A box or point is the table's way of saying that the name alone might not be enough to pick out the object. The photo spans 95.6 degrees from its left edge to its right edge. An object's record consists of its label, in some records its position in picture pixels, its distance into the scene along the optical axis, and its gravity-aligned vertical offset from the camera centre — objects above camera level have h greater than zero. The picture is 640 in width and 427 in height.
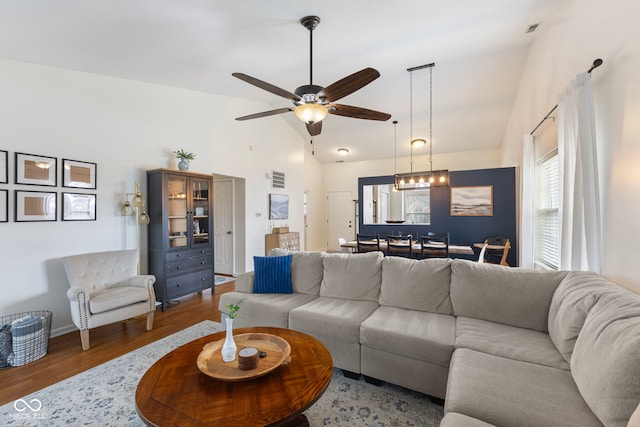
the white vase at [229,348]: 1.61 -0.74
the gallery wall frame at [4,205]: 2.77 +0.11
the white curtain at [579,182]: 2.16 +0.26
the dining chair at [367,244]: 5.02 -0.49
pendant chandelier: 4.80 +0.64
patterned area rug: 1.81 -1.27
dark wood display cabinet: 3.94 -0.23
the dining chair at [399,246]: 4.63 -0.50
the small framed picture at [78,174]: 3.21 +0.49
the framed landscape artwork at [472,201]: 6.08 +0.31
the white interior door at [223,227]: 5.88 -0.22
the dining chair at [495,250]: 5.51 -0.67
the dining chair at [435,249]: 4.36 -0.51
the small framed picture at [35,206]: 2.88 +0.12
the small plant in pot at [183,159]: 4.24 +0.86
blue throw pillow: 3.02 -0.63
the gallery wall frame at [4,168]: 2.76 +0.47
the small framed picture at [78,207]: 3.23 +0.12
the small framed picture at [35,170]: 2.88 +0.49
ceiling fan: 2.34 +1.05
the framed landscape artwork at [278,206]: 6.33 +0.22
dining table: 4.55 -0.54
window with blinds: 3.42 +0.03
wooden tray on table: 1.46 -0.80
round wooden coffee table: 1.19 -0.82
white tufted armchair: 2.77 -0.79
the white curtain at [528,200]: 4.12 +0.21
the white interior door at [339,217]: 9.01 -0.04
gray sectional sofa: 1.23 -0.81
